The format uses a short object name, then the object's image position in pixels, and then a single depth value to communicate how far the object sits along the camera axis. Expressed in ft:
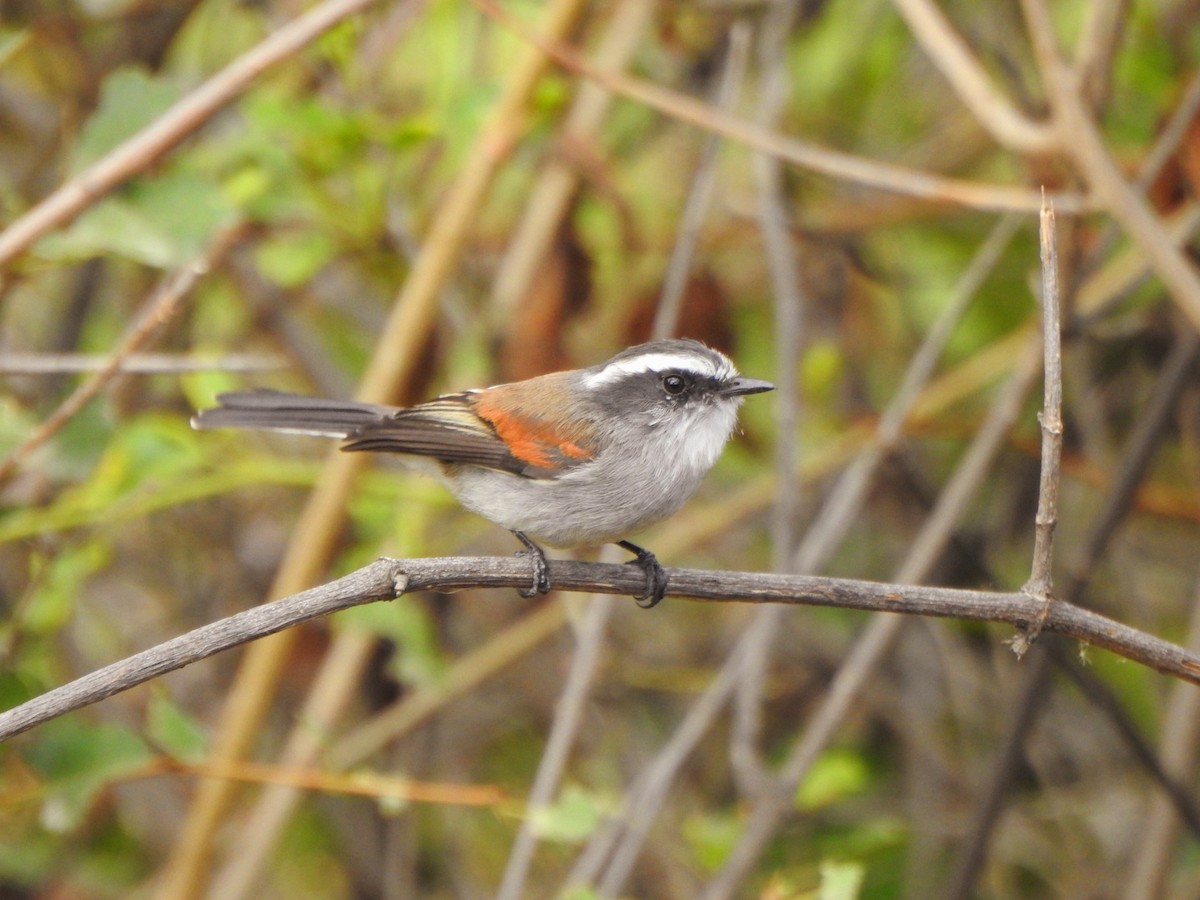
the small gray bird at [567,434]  21.04
